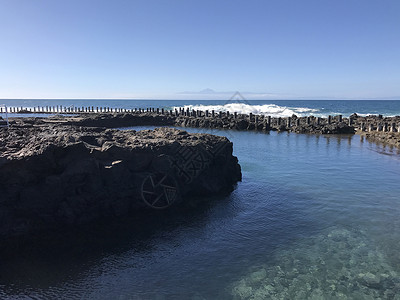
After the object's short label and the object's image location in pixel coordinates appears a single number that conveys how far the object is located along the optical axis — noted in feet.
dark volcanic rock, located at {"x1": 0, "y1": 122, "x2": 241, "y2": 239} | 41.50
